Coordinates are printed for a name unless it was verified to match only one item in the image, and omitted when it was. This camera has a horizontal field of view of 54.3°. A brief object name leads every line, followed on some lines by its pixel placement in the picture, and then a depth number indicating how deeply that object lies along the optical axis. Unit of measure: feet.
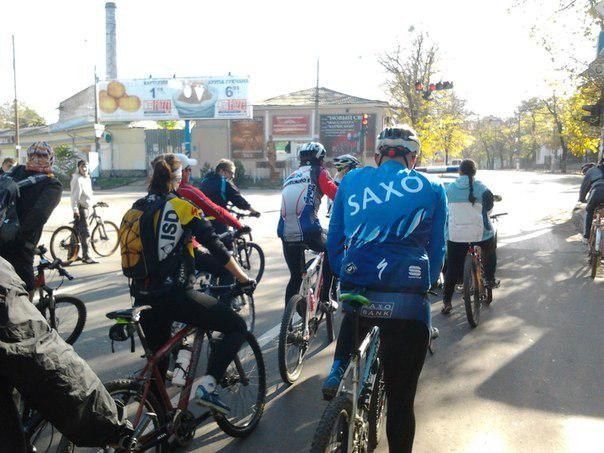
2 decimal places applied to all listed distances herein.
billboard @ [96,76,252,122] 129.80
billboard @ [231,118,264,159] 144.05
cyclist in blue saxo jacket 9.00
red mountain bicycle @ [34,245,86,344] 17.31
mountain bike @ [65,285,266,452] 9.40
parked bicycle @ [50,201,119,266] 35.42
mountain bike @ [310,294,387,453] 8.10
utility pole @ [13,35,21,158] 118.83
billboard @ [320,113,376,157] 140.36
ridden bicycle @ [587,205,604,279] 28.76
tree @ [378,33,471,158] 135.33
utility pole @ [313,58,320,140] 123.54
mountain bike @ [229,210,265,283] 27.45
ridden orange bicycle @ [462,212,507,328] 20.33
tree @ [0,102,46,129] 257.14
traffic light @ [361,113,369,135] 104.42
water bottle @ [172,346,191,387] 11.05
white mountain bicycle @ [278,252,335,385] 15.02
